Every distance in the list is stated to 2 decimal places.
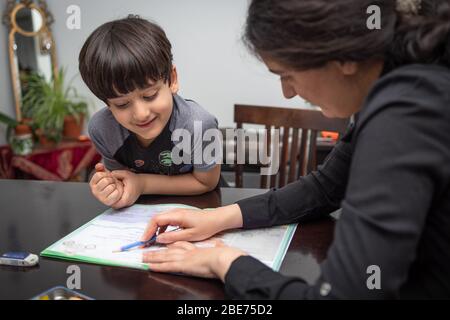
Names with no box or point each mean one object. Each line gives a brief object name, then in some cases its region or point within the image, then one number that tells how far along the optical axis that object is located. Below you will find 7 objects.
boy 0.97
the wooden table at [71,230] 0.63
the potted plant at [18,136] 2.76
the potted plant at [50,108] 2.94
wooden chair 1.50
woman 0.48
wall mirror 3.04
